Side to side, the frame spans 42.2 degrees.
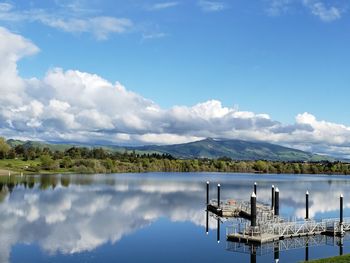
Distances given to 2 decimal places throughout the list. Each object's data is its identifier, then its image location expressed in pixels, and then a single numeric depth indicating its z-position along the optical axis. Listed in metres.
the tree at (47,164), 196.25
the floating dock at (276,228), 47.84
